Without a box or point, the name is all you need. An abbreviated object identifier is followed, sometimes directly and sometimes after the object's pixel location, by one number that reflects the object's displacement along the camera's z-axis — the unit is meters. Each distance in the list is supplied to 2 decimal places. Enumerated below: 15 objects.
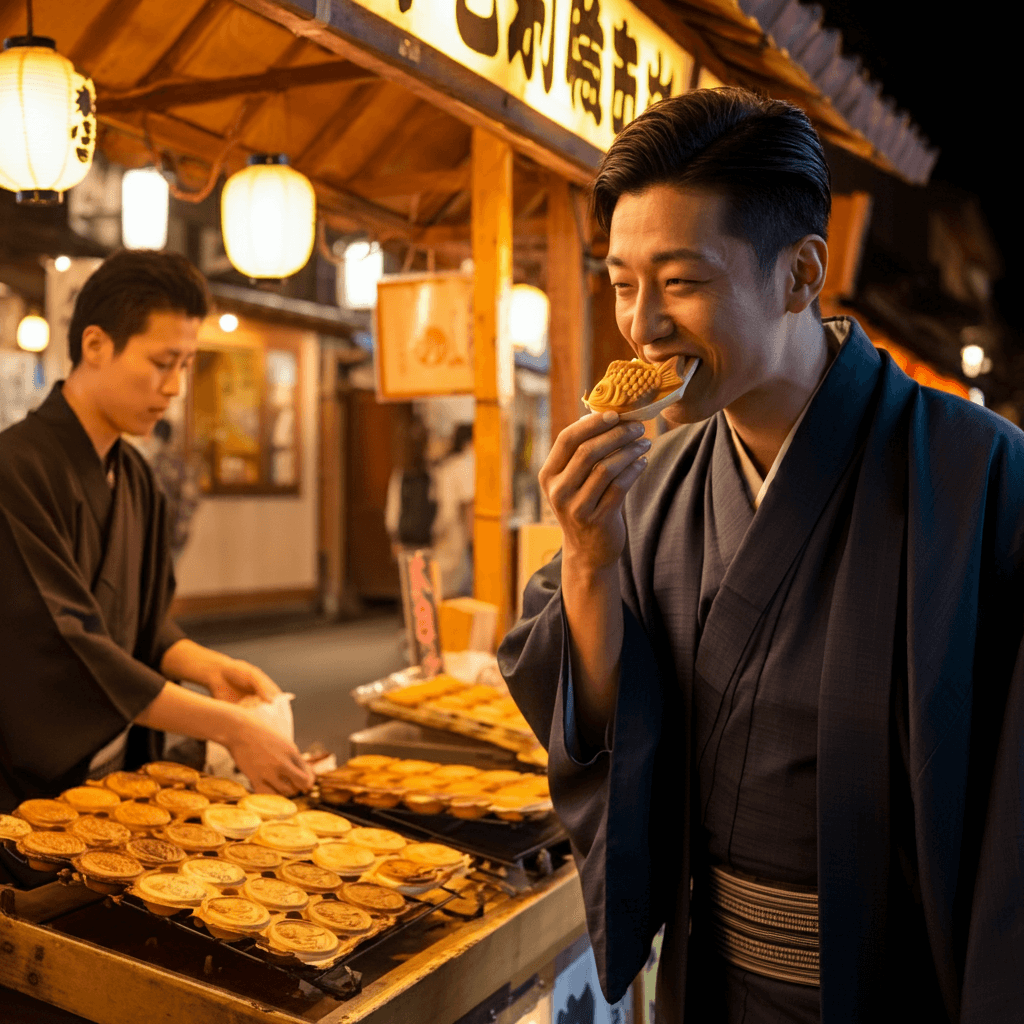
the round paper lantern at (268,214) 5.04
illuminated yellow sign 3.14
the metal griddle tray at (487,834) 2.74
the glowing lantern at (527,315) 8.49
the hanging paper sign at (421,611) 4.75
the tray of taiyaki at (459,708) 3.61
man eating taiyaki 1.70
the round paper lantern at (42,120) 3.86
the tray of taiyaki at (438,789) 2.87
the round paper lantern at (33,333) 10.24
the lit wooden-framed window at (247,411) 14.18
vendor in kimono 2.92
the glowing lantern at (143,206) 6.76
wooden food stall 2.14
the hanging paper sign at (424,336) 5.36
